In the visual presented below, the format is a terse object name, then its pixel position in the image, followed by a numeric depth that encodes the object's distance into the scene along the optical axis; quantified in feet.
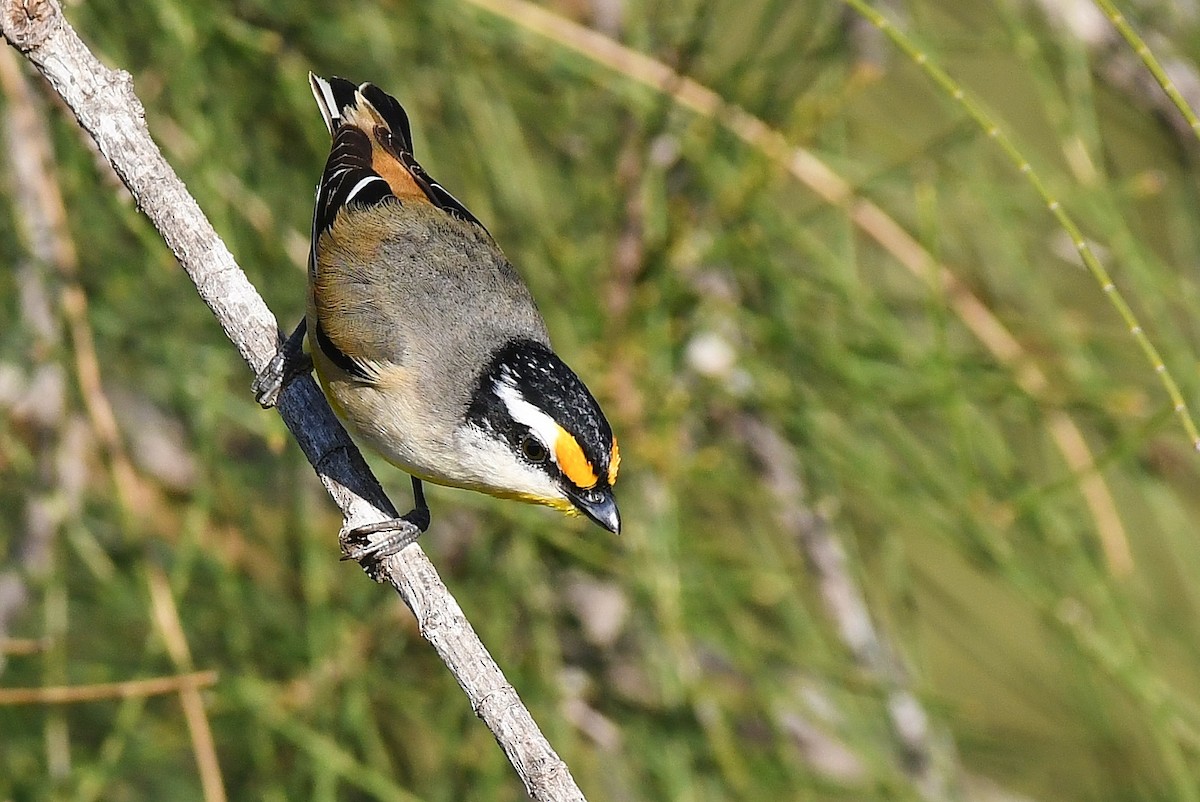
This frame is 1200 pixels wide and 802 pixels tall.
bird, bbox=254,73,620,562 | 9.04
